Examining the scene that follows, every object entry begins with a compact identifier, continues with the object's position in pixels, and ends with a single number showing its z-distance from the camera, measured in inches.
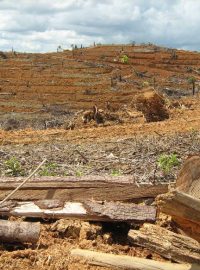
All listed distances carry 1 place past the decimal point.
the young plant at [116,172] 228.6
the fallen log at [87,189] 147.7
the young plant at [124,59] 1131.9
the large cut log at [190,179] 113.3
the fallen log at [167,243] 120.0
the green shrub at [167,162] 229.5
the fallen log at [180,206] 98.2
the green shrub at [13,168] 237.2
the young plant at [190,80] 965.6
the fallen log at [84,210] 136.3
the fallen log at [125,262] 116.5
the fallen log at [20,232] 128.3
